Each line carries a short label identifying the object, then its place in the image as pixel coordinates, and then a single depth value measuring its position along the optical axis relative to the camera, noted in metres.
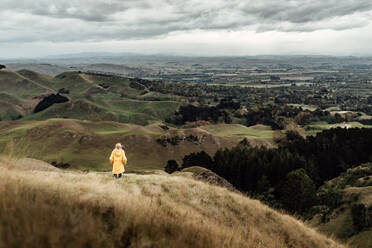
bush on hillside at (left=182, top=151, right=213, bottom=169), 70.06
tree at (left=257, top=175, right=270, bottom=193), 53.28
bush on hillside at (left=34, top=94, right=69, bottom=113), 178.31
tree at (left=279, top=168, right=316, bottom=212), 40.44
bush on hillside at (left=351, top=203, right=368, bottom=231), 24.42
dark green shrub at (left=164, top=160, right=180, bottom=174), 67.75
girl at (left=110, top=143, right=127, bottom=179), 16.44
